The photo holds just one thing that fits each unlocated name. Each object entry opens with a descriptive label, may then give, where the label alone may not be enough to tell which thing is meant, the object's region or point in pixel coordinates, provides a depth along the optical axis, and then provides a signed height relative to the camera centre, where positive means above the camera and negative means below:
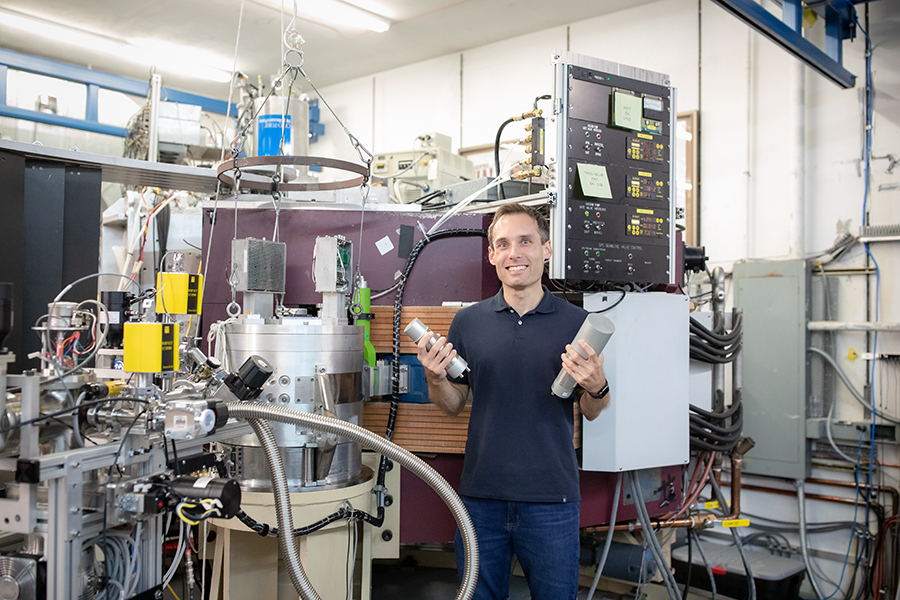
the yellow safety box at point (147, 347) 1.31 -0.08
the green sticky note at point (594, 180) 2.10 +0.43
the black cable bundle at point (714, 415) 2.50 -0.40
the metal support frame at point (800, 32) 2.55 +1.20
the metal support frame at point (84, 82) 3.87 +1.49
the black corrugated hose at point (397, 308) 2.20 +0.01
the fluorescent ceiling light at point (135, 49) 4.95 +2.17
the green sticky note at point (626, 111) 2.18 +0.69
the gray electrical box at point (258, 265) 1.99 +0.14
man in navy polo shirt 1.63 -0.27
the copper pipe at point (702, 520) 2.41 -0.82
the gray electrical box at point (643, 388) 2.17 -0.26
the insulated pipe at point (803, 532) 3.26 -1.11
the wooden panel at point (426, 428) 2.16 -0.40
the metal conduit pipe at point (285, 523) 1.55 -0.52
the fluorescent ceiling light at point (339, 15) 4.46 +2.11
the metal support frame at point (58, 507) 1.16 -0.37
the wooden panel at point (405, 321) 2.17 -0.04
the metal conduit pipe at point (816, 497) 3.17 -0.95
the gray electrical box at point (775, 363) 3.34 -0.26
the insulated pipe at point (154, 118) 3.24 +0.96
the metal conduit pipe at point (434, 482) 1.53 -0.42
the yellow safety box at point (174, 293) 1.53 +0.03
